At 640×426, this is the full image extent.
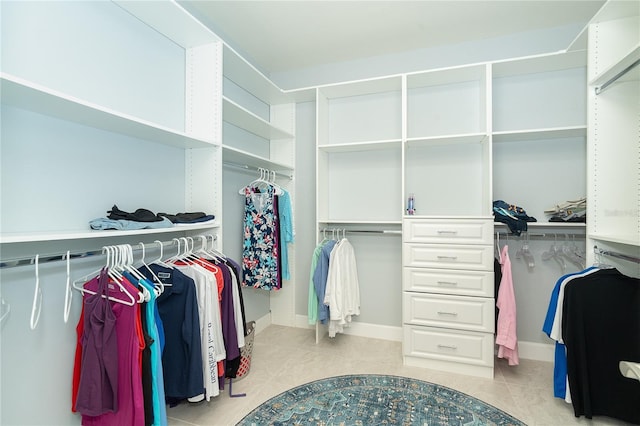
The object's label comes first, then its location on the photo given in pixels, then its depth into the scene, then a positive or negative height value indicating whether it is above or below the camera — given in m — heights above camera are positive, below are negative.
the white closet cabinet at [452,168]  2.39 +0.42
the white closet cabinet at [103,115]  1.34 +0.46
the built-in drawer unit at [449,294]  2.35 -0.66
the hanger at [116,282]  1.42 -0.37
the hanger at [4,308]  1.28 -0.42
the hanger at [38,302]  1.41 -0.43
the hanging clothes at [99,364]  1.36 -0.69
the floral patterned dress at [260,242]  2.88 -0.29
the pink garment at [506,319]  2.29 -0.82
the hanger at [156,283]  1.62 -0.40
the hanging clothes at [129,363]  1.40 -0.71
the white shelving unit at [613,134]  1.87 +0.50
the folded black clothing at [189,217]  1.88 -0.03
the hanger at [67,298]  1.31 -0.41
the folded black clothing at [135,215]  1.57 -0.02
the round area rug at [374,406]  1.86 -1.29
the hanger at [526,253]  2.64 -0.37
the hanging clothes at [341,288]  2.72 -0.71
